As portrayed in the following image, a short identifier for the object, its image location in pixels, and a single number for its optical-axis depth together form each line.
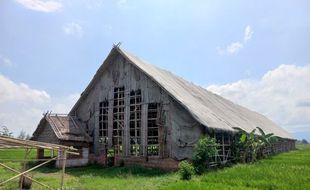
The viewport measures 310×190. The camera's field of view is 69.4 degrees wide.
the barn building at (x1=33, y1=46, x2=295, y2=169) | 13.49
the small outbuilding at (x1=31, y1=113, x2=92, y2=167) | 14.87
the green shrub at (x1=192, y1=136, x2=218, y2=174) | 11.95
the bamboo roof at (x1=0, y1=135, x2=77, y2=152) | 6.26
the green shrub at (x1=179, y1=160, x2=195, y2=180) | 10.70
